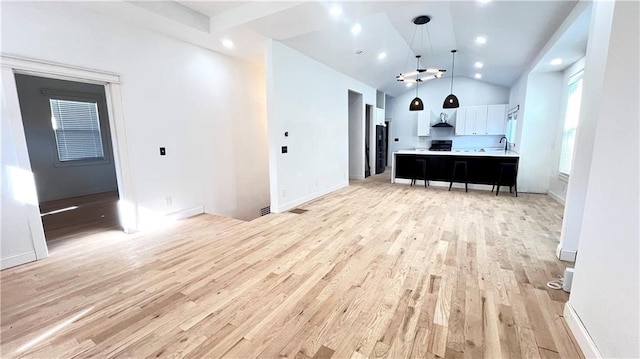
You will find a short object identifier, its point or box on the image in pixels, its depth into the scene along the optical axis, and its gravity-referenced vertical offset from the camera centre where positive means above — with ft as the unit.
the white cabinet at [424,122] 30.37 +2.32
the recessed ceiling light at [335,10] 9.70 +5.20
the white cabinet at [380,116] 28.52 +2.95
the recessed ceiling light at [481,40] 15.92 +6.49
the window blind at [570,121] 15.08 +1.15
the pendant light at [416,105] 19.11 +2.75
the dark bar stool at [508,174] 18.39 -2.52
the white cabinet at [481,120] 26.71 +2.25
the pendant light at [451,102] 18.51 +2.84
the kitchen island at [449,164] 19.51 -2.00
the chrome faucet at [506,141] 23.12 -0.09
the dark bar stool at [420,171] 22.30 -2.67
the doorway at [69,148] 16.88 -0.20
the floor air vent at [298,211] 14.61 -4.01
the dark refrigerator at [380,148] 29.12 -0.75
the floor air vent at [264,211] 19.08 -5.13
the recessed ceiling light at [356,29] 14.43 +6.63
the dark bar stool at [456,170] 20.46 -2.42
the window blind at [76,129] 18.67 +1.26
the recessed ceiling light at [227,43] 13.05 +5.33
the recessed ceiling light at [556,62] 14.87 +4.67
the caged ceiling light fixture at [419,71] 14.79 +5.05
